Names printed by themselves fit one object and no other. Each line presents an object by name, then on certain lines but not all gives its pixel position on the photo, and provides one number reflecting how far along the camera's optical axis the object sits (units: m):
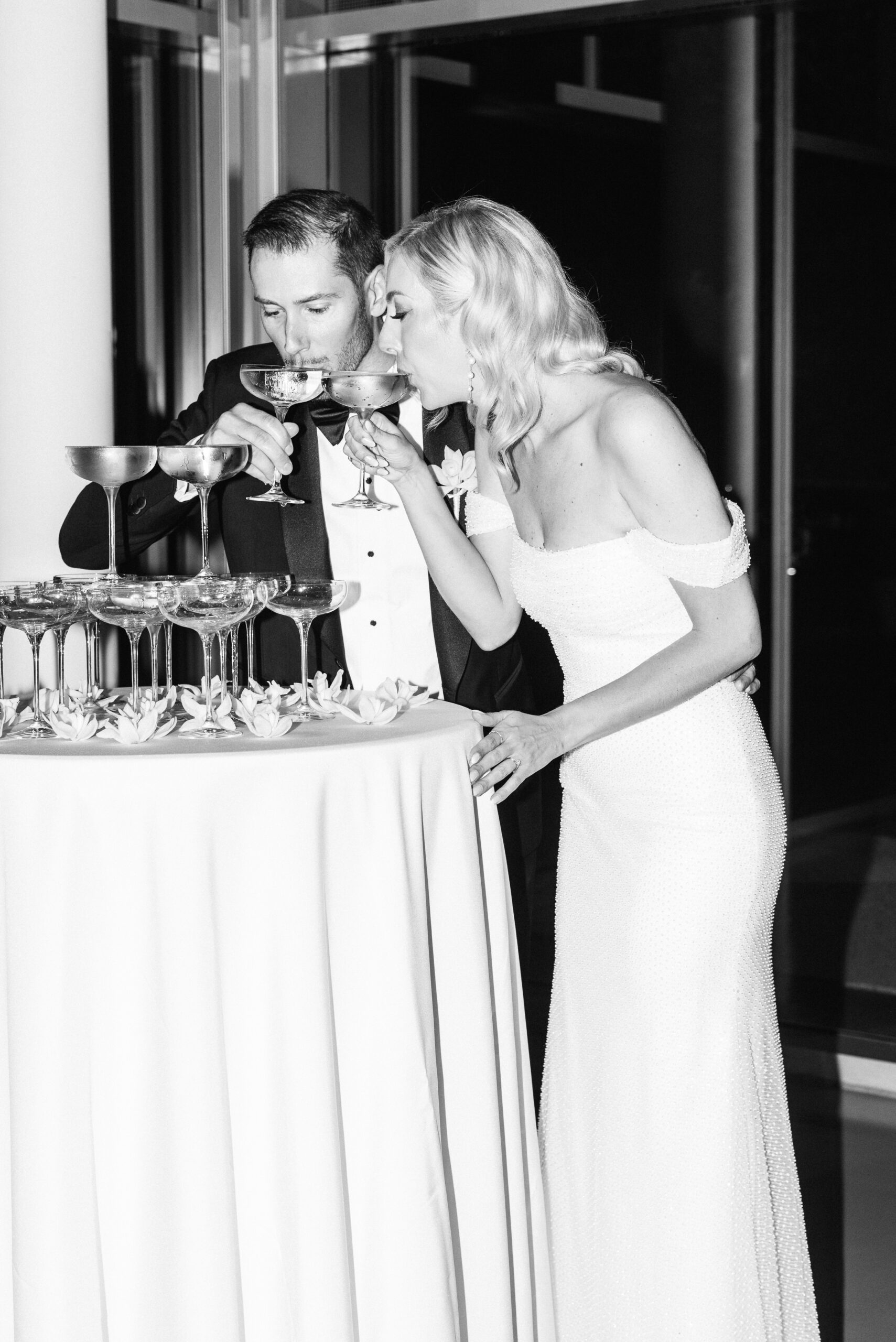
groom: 2.63
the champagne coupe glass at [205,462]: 2.25
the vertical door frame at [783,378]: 4.62
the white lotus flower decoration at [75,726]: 1.99
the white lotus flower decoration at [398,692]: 2.16
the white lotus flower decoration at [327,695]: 2.17
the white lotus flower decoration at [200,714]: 2.03
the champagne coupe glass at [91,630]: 2.17
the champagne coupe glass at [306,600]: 2.17
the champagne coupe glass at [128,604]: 2.04
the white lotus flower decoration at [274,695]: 2.14
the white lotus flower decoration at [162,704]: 2.07
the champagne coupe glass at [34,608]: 2.10
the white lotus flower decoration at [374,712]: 2.09
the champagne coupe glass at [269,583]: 2.12
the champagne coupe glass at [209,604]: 2.02
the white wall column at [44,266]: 3.29
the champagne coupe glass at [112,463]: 2.21
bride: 2.18
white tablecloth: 1.81
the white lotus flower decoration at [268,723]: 1.97
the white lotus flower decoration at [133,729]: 1.93
